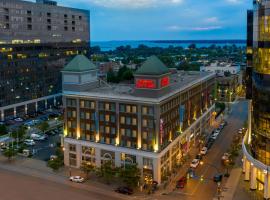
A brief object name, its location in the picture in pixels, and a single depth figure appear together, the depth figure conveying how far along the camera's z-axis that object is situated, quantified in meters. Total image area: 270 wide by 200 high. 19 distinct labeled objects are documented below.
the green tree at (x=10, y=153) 61.43
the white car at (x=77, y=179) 53.51
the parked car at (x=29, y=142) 72.68
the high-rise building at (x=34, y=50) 89.75
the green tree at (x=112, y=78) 125.48
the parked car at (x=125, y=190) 49.57
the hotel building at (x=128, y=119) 53.61
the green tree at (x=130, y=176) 49.94
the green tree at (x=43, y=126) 77.63
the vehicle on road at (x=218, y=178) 52.56
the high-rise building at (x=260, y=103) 47.50
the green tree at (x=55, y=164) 55.58
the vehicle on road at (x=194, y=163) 59.66
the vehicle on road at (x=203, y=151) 66.35
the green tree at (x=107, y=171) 51.73
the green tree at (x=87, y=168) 53.93
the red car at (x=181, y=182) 51.59
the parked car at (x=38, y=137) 75.80
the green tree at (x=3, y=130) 75.31
